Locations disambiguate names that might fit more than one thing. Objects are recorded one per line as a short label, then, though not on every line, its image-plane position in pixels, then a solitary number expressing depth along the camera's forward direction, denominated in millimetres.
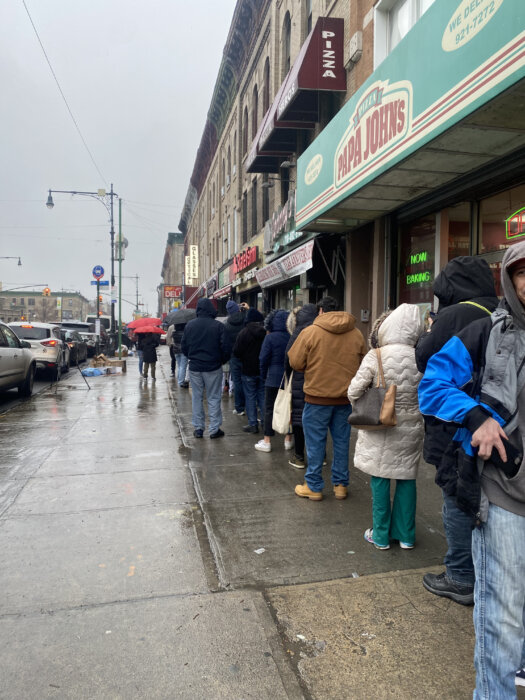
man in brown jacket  4375
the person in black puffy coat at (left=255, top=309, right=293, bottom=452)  6219
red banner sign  17812
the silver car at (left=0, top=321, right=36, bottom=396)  9852
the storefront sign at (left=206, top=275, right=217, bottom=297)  29088
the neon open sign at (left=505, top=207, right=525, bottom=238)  5469
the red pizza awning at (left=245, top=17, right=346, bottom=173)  9422
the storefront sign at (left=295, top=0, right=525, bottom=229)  3730
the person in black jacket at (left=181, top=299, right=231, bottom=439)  6930
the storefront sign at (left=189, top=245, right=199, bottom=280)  40031
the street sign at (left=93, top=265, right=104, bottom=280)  23500
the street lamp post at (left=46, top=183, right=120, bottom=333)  27172
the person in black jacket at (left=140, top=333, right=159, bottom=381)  13250
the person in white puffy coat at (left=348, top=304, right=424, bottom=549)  3502
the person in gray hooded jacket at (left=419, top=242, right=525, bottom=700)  1737
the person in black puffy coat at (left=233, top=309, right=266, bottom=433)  7090
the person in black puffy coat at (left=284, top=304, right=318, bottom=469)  5301
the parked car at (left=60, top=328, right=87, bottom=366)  17594
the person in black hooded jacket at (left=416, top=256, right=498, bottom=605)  2693
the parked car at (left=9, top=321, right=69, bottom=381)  13828
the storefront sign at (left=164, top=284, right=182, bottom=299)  53625
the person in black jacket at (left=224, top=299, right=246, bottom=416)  8414
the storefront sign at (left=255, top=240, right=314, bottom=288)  10390
